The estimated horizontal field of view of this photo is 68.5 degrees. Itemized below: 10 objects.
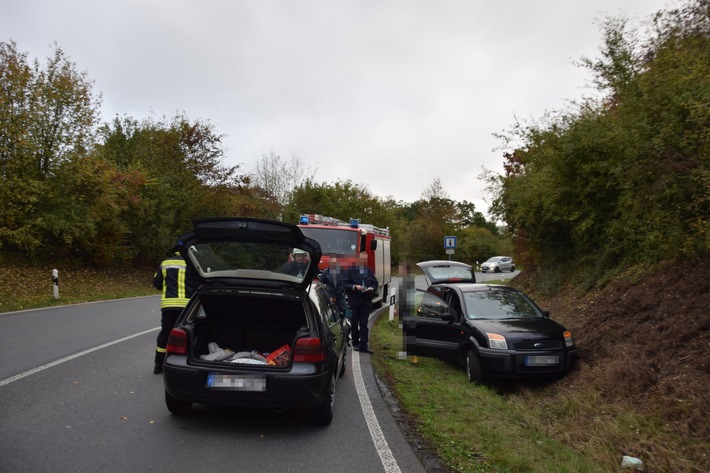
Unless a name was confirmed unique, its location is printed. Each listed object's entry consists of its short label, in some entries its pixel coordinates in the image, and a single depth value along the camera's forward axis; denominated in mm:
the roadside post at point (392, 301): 13622
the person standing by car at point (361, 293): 9188
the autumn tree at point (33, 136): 18547
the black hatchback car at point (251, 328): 4918
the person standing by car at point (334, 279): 9523
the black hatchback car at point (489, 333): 7383
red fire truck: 14554
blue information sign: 24859
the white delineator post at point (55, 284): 16219
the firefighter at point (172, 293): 6883
